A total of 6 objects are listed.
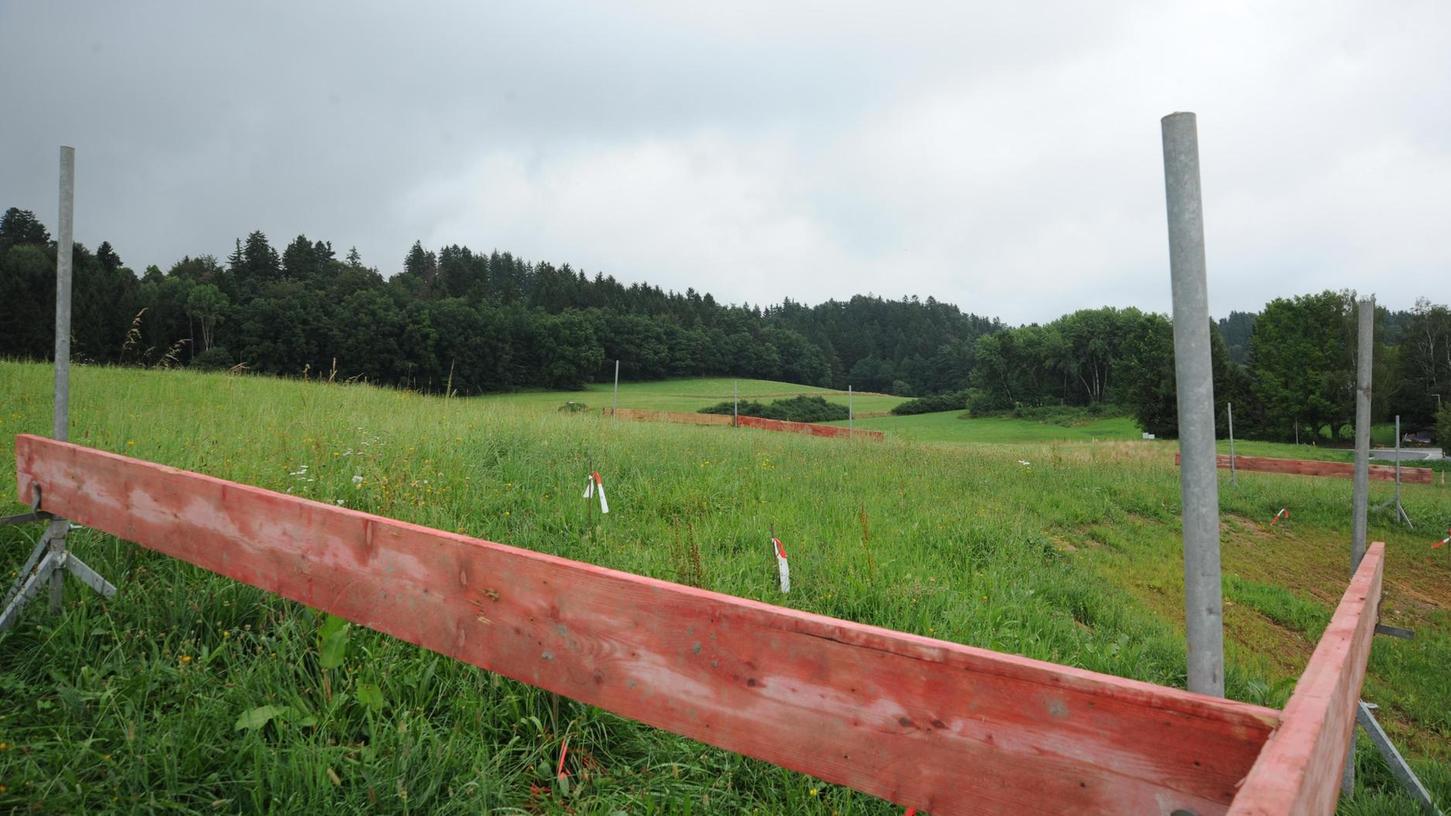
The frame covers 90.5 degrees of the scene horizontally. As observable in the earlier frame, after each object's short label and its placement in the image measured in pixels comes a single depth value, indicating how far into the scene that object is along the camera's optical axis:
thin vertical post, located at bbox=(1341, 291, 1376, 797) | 4.34
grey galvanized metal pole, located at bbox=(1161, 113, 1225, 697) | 1.66
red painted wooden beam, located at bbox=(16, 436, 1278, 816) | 1.20
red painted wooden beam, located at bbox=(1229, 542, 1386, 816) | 0.90
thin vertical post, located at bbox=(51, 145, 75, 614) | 3.81
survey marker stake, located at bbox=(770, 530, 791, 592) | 4.16
